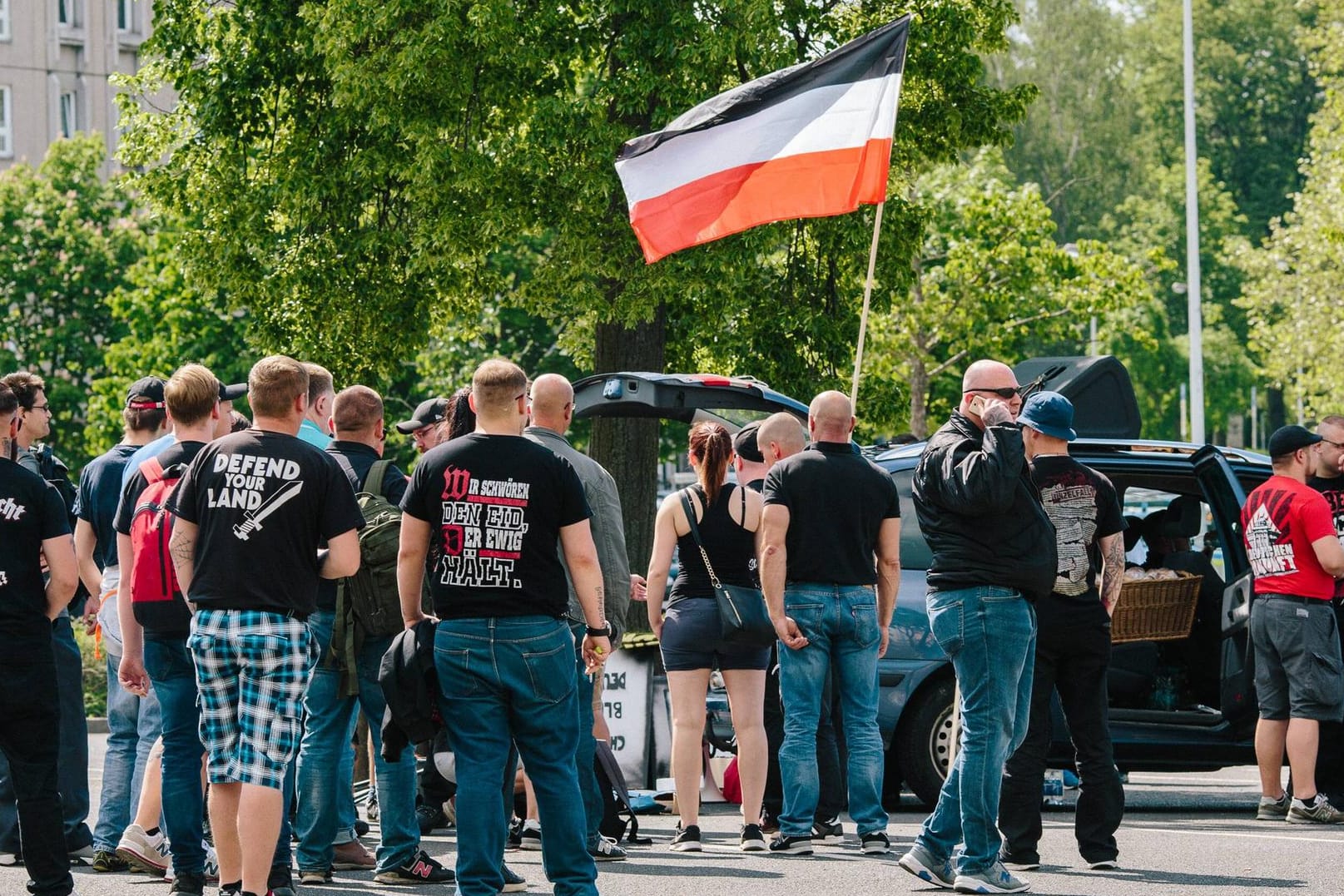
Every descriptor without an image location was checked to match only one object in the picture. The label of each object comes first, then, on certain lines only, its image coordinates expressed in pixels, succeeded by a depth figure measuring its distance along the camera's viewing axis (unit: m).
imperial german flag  20.54
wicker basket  19.15
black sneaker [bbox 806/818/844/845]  16.57
